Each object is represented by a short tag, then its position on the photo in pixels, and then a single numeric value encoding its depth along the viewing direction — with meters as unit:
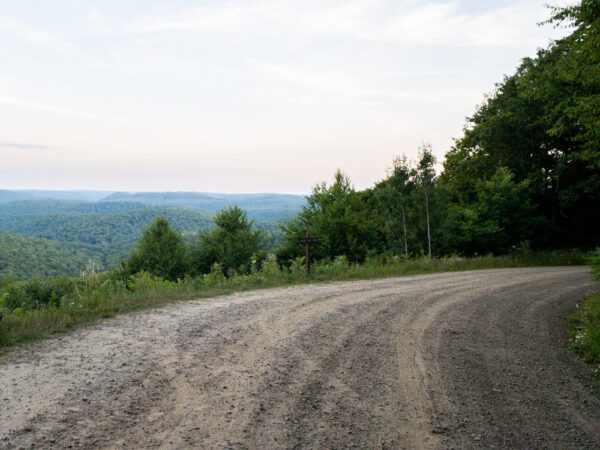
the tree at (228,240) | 43.50
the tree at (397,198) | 19.22
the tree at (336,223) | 28.70
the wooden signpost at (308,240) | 13.79
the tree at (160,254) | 42.03
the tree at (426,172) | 19.11
